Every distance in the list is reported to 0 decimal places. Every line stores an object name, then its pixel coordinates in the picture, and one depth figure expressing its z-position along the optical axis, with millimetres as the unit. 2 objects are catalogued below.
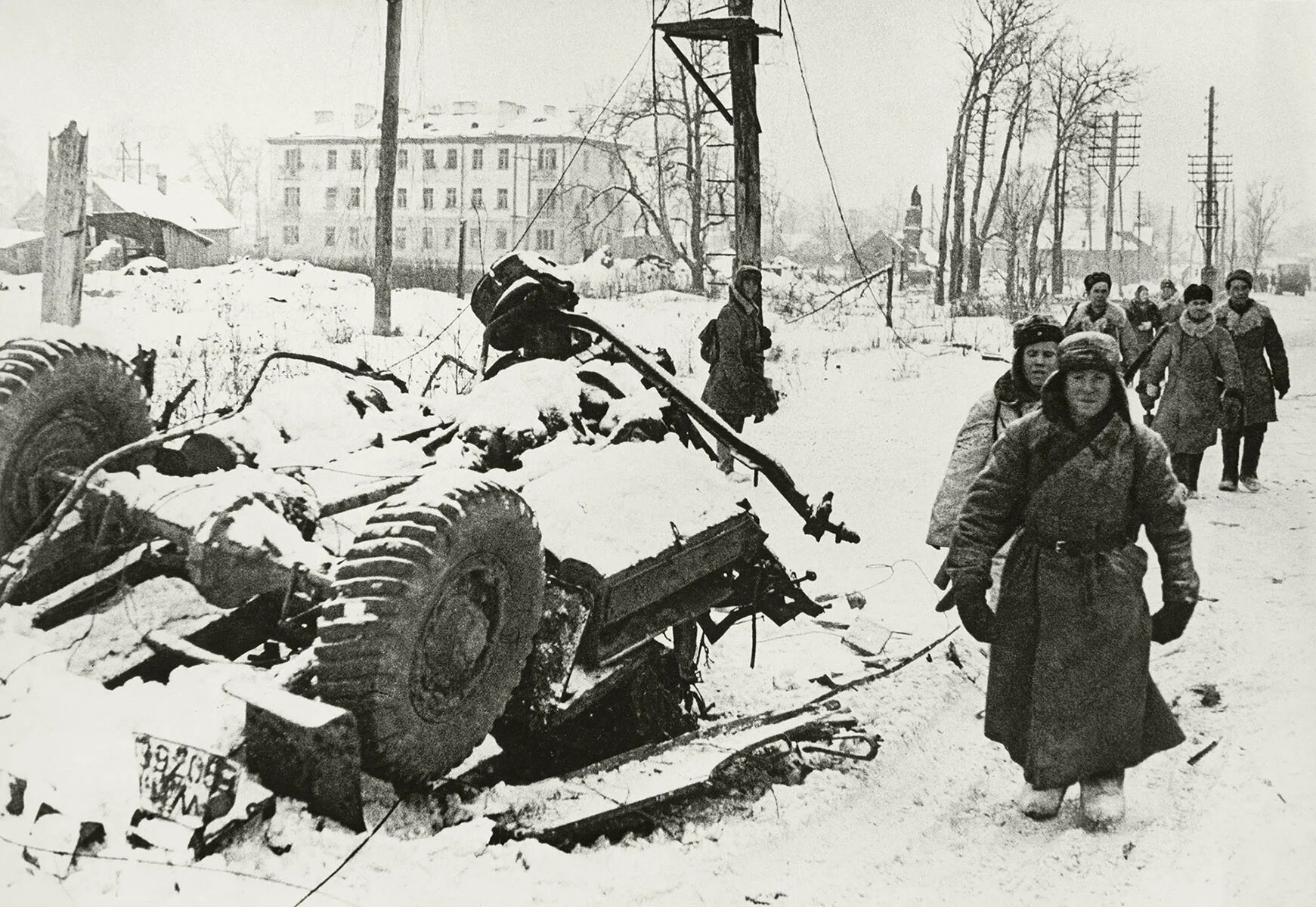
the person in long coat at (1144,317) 12648
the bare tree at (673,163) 26703
